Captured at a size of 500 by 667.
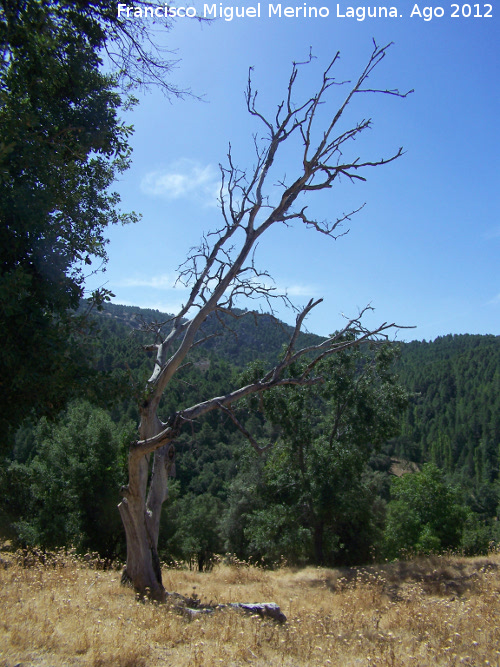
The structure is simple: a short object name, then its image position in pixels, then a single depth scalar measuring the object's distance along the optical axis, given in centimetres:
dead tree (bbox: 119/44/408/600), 894
